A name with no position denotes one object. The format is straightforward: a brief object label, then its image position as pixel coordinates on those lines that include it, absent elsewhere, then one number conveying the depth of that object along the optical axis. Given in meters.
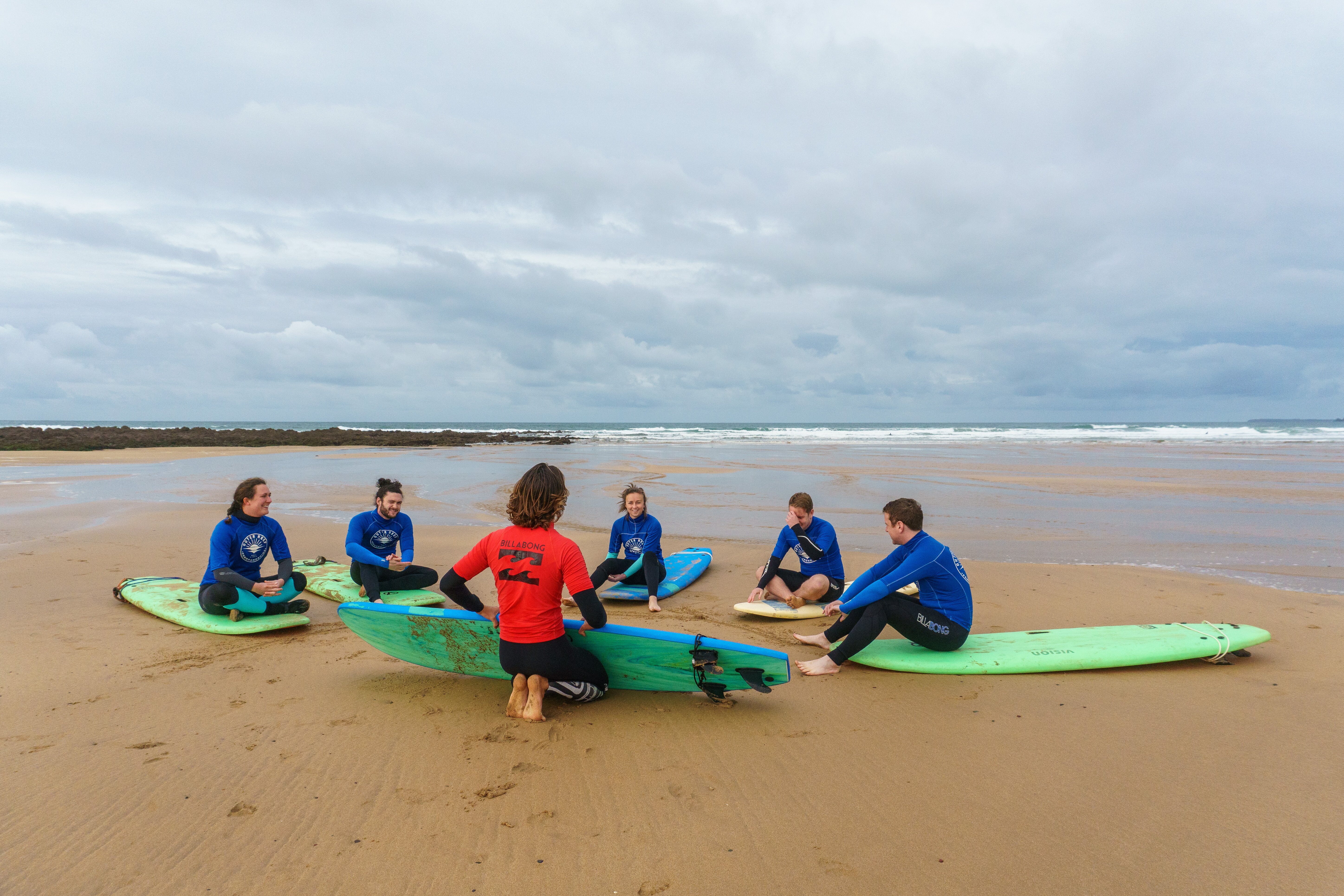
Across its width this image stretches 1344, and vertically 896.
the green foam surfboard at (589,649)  4.00
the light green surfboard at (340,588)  6.70
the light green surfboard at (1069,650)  4.72
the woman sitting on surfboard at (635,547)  6.91
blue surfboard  7.08
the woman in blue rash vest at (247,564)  5.64
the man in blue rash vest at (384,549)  6.52
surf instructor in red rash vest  3.73
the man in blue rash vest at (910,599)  4.71
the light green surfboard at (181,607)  5.54
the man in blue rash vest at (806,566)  6.52
